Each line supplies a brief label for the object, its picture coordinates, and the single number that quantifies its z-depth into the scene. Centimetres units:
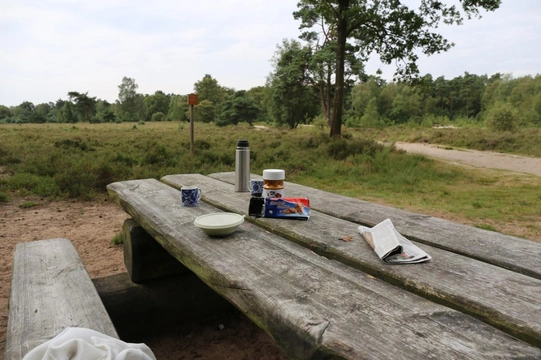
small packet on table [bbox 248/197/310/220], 159
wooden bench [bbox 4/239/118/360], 108
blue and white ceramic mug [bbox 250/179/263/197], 182
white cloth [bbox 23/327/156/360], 76
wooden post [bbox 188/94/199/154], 795
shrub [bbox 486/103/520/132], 2067
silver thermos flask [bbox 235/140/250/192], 201
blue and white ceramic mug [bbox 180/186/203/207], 188
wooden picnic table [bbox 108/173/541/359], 71
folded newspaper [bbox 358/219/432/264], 110
